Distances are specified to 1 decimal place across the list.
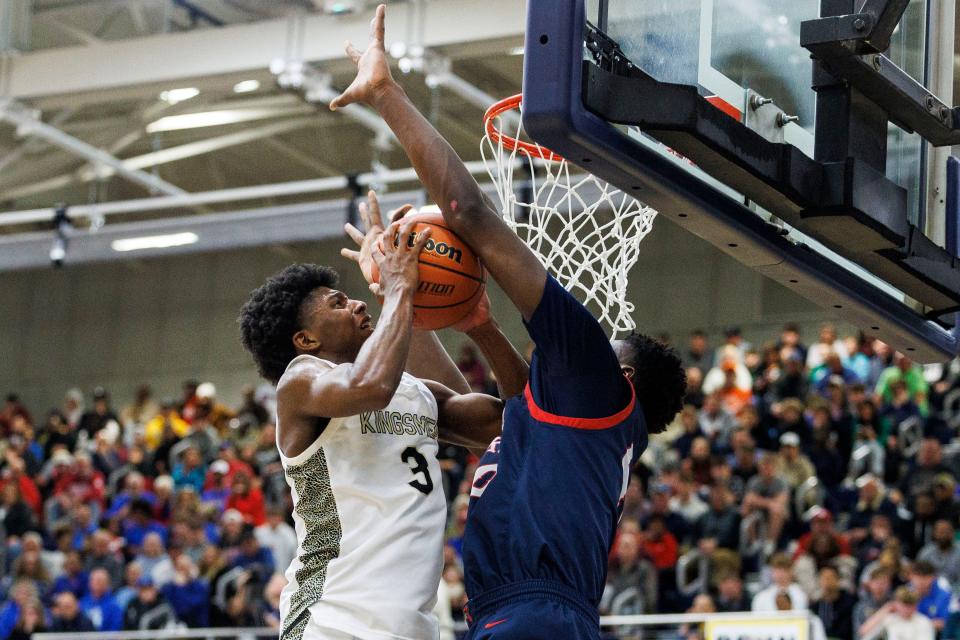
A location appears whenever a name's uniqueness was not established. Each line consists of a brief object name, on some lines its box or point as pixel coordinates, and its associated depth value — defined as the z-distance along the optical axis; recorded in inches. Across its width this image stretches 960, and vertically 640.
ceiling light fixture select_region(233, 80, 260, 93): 598.5
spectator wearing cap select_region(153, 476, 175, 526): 593.6
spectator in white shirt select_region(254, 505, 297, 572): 502.3
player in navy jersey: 137.1
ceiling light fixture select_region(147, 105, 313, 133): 664.4
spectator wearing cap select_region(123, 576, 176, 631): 479.8
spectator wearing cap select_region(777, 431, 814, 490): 488.1
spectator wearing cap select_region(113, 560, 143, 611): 497.4
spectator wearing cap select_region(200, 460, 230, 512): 584.4
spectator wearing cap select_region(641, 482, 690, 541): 469.1
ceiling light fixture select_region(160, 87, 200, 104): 599.7
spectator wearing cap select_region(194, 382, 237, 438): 703.7
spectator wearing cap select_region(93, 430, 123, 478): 656.4
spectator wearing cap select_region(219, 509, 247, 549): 508.4
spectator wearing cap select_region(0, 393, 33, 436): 759.5
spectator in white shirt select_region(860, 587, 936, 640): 373.4
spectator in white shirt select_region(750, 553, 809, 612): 400.2
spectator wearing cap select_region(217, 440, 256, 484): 588.9
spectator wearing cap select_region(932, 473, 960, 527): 439.5
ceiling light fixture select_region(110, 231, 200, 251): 668.1
